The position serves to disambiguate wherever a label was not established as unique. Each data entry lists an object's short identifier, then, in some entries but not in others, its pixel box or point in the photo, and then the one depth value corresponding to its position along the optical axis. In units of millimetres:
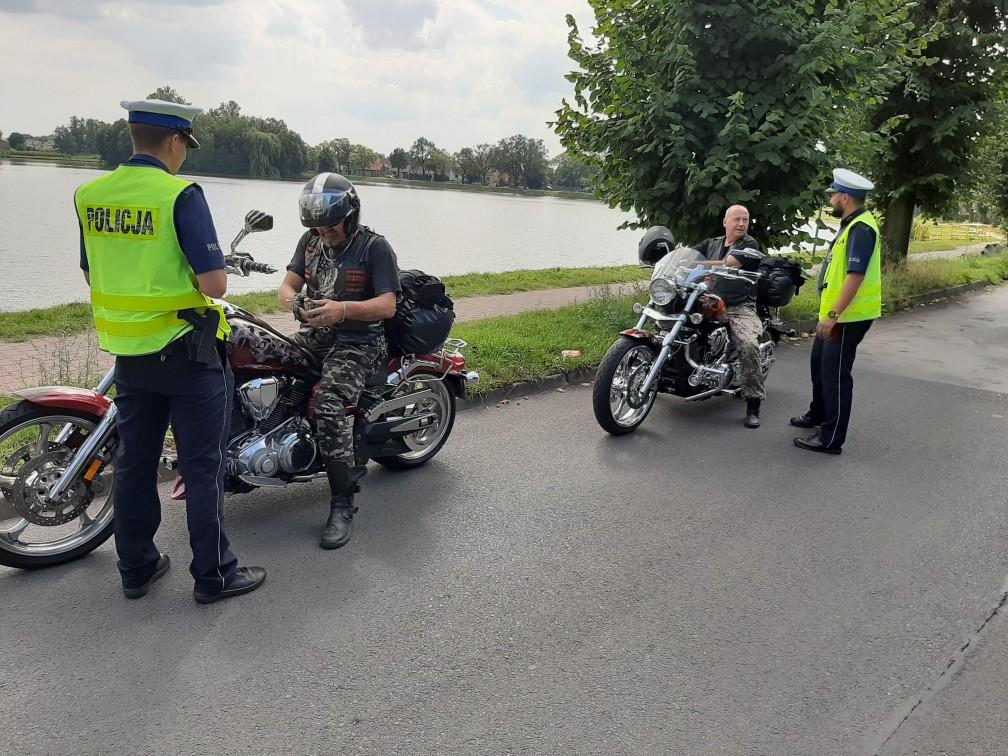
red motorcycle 3547
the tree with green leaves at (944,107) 14180
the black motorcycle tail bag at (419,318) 4523
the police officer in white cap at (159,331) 2971
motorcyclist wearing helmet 3967
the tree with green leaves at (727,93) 9125
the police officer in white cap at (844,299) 5656
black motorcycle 6043
